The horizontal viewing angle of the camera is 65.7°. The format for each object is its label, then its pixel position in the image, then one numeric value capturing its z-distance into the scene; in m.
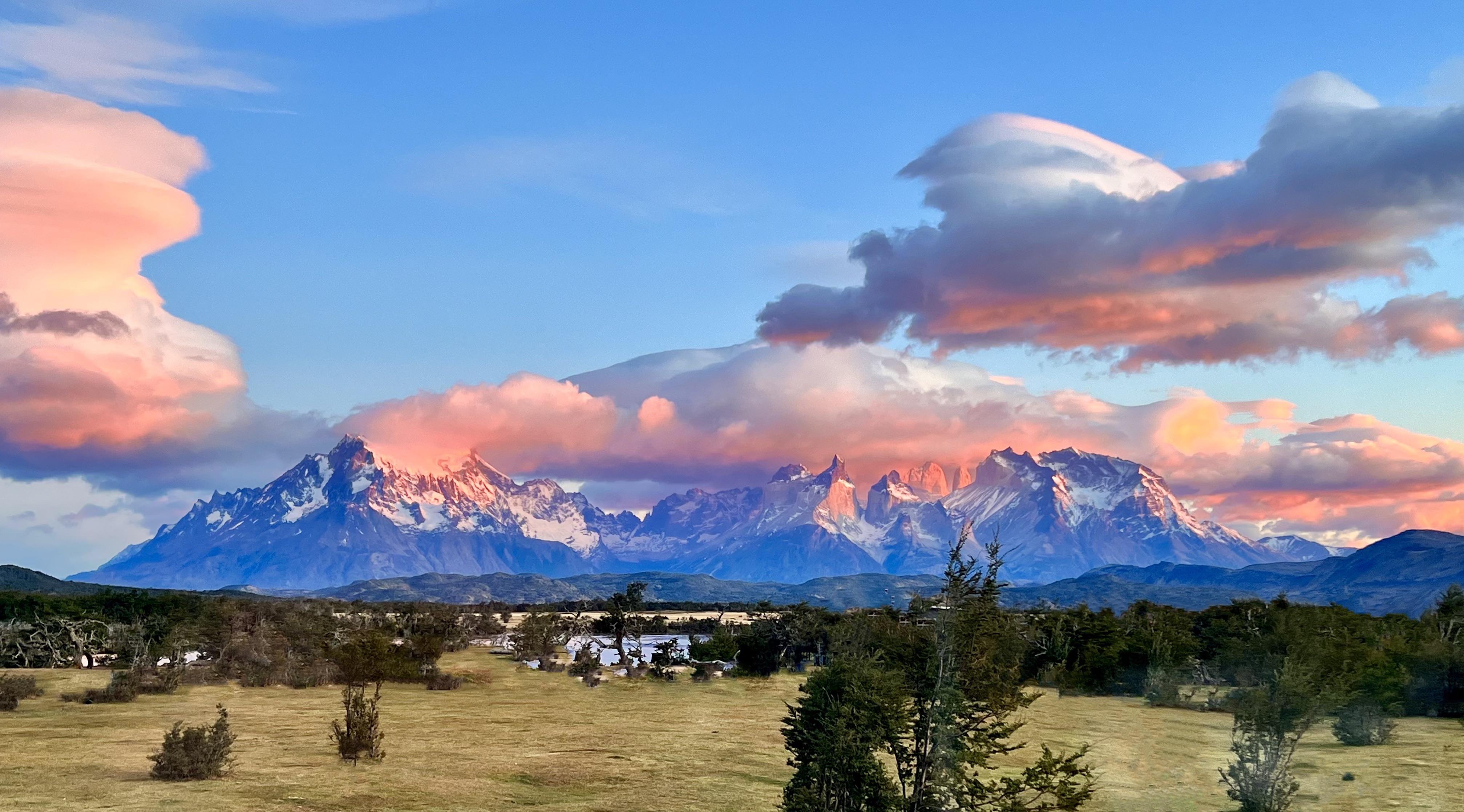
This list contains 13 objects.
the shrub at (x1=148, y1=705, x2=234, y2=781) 41.47
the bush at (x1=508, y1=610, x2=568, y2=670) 132.75
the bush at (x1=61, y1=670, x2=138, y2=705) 70.81
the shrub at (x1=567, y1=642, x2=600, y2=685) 108.94
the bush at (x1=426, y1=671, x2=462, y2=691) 93.06
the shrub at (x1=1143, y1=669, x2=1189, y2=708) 90.88
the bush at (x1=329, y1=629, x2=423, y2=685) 51.06
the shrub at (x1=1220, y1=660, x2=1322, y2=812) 39.56
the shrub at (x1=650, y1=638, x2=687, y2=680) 112.00
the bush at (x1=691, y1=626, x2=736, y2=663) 133.62
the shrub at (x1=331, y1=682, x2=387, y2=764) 46.94
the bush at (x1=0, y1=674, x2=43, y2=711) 64.00
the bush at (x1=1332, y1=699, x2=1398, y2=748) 64.06
